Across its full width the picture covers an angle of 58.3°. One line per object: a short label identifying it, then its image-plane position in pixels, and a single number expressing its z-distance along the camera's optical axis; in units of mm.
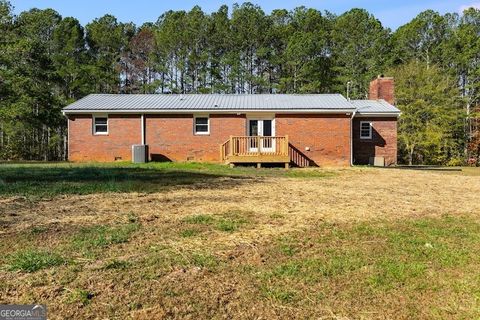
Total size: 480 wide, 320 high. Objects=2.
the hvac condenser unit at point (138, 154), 21188
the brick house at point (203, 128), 22188
